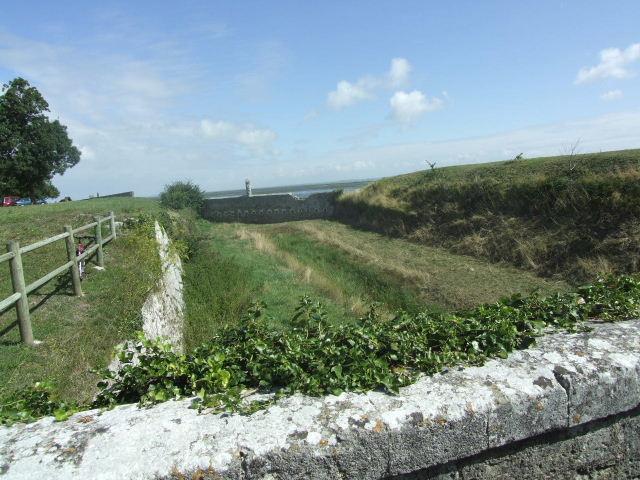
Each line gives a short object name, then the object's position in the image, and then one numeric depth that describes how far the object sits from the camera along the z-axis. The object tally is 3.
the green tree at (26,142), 36.12
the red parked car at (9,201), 31.86
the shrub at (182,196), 33.44
